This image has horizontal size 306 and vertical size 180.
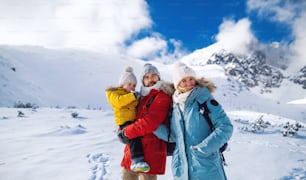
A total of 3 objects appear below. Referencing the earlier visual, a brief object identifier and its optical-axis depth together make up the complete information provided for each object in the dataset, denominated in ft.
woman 7.75
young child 8.94
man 8.69
